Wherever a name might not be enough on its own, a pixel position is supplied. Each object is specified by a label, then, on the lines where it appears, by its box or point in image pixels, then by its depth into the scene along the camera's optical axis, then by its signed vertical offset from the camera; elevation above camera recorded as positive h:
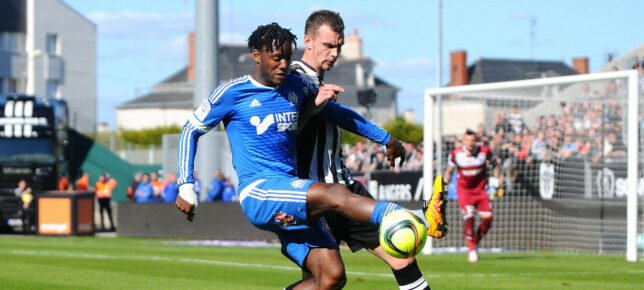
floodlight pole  27.16 +2.34
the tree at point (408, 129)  27.81 +0.70
